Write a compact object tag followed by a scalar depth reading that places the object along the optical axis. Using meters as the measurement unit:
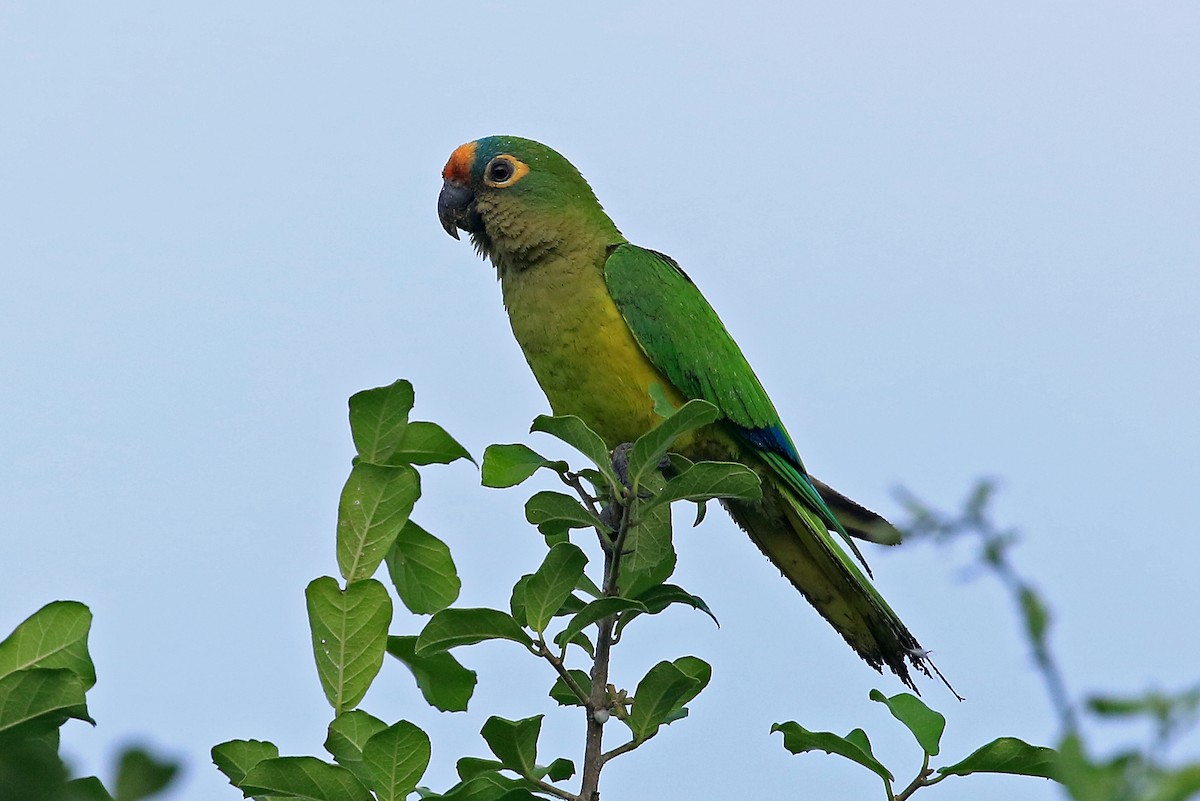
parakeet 9.11
